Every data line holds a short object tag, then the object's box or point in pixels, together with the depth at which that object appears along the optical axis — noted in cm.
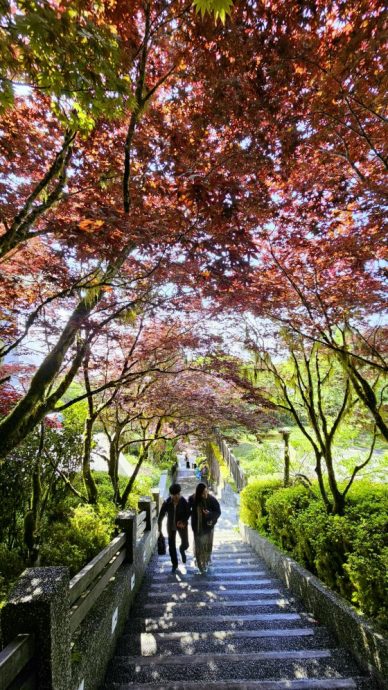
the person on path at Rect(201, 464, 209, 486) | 2439
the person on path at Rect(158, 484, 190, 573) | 624
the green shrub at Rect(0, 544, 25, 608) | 415
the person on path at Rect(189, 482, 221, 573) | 612
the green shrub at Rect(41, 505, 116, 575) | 441
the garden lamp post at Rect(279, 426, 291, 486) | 927
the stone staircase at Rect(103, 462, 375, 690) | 298
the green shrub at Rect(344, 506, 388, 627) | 325
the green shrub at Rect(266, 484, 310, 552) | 603
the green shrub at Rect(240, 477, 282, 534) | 833
